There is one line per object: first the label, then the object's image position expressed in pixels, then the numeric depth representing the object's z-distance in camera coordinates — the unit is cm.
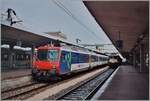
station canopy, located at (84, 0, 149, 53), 1307
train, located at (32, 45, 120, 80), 1902
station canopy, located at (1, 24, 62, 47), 2570
